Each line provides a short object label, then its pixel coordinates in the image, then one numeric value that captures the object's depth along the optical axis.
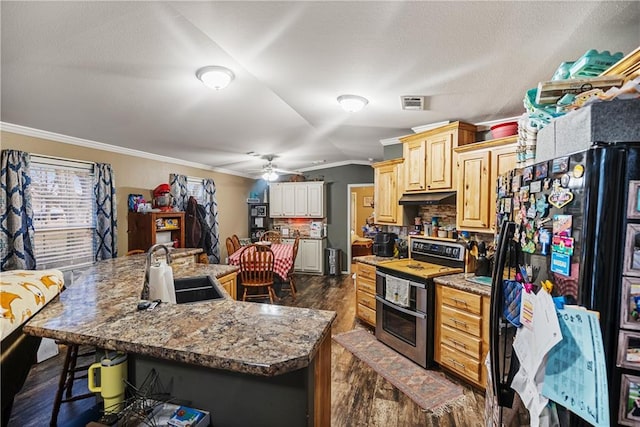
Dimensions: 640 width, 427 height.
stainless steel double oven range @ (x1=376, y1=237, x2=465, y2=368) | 2.61
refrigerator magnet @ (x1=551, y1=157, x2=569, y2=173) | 0.94
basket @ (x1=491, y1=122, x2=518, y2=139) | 2.45
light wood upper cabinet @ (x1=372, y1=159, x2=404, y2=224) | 3.53
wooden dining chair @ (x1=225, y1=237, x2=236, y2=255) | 5.24
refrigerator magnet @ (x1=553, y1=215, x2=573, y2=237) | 0.90
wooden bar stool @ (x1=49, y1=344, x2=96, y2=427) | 1.89
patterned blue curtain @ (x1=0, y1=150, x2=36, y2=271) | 2.73
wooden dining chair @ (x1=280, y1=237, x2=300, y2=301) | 4.95
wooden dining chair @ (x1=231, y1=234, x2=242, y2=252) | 5.49
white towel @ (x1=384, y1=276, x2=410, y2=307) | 2.75
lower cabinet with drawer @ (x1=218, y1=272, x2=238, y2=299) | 2.69
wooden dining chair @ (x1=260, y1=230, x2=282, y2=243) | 6.69
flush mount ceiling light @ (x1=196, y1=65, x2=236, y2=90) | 1.91
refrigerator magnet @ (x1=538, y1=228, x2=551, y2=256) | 0.99
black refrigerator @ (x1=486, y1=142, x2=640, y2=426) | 0.79
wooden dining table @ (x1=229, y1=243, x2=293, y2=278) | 4.91
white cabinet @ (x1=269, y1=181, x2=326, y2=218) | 6.50
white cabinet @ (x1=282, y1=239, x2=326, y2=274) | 6.49
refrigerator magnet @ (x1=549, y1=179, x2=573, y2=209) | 0.91
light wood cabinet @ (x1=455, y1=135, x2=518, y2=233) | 2.45
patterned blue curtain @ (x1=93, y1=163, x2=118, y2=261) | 3.59
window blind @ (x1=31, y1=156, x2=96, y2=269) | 3.11
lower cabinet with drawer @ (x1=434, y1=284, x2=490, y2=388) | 2.25
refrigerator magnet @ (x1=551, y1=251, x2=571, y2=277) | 0.90
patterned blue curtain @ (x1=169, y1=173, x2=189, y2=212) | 4.75
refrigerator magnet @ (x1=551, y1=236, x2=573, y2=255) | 0.90
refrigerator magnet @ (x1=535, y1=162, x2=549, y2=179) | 1.04
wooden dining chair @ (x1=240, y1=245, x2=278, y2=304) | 4.37
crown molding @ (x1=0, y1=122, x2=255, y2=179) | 2.86
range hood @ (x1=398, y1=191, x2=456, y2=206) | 2.91
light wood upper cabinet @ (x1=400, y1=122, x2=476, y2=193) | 2.88
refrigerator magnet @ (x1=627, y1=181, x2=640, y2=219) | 0.78
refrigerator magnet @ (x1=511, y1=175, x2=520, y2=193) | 1.27
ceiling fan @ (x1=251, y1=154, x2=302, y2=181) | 5.05
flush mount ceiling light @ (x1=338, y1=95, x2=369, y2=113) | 2.38
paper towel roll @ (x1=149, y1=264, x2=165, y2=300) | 1.79
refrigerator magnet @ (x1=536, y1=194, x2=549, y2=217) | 1.02
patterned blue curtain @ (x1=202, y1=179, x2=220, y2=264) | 5.45
